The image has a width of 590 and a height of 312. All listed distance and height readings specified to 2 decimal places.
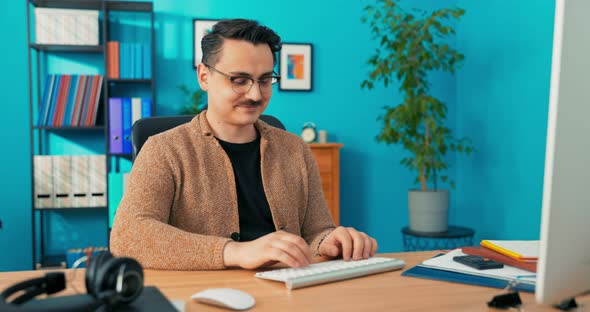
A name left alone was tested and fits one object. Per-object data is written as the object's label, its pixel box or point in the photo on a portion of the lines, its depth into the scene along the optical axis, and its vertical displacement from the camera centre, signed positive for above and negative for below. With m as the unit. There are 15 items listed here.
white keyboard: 0.96 -0.33
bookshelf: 3.27 +0.06
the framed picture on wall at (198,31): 3.65 +0.48
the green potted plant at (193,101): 3.46 +0.00
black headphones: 0.68 -0.25
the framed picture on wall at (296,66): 3.82 +0.26
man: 1.15 -0.22
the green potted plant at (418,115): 3.36 -0.06
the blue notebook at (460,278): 0.96 -0.33
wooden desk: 0.85 -0.33
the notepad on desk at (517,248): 1.08 -0.30
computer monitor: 0.62 -0.06
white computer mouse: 0.82 -0.31
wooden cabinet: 3.58 -0.47
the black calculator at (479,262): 1.07 -0.32
